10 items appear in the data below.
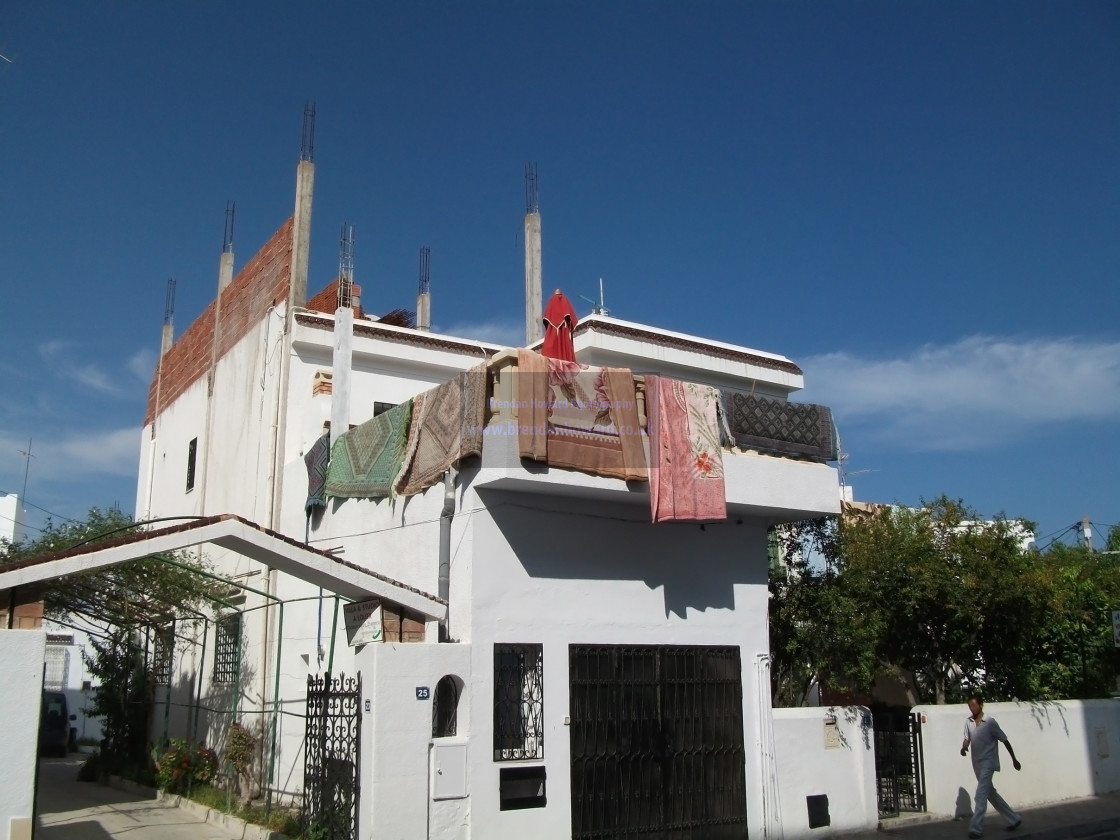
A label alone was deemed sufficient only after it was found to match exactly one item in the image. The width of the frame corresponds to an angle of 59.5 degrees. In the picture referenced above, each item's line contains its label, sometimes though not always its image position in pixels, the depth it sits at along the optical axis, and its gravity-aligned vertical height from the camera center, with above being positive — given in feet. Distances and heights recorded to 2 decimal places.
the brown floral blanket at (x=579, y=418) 32.71 +8.21
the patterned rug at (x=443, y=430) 33.01 +8.08
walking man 37.65 -3.94
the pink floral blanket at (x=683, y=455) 34.78 +7.26
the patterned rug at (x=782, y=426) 38.81 +9.21
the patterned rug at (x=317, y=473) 44.47 +8.63
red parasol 38.24 +12.82
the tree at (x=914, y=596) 43.42 +2.79
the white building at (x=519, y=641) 30.48 +0.78
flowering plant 45.70 -4.68
